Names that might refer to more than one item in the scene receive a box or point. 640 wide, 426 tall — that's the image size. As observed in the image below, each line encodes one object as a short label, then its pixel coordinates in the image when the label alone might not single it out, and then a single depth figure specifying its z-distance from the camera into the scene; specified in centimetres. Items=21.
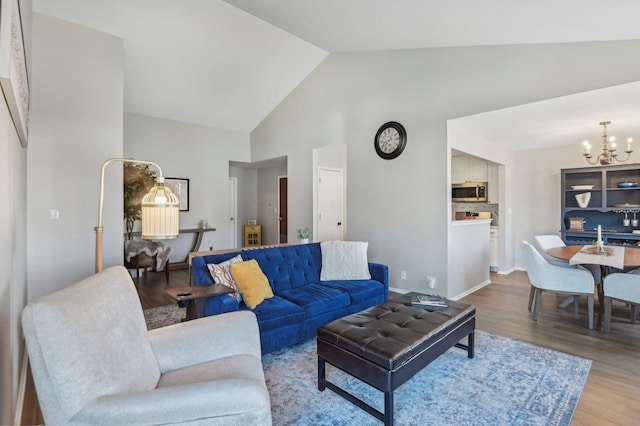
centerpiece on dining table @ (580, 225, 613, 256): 346
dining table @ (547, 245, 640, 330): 306
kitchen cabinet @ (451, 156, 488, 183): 612
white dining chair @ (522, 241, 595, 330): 314
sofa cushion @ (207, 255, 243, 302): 258
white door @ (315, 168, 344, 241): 596
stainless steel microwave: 604
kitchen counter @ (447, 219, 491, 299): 403
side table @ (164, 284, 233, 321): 216
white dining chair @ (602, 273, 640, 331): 286
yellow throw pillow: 257
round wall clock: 431
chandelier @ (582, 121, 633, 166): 404
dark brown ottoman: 173
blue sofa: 246
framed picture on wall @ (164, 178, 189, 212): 603
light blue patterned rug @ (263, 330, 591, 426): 183
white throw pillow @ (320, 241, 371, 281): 344
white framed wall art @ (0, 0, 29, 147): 112
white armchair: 103
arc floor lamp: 181
